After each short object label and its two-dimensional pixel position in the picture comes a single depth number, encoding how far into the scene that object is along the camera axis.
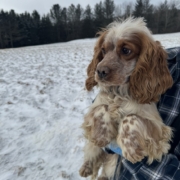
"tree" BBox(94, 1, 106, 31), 38.47
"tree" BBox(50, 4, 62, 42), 40.50
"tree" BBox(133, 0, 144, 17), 40.96
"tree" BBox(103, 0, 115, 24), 40.66
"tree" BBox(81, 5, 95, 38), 38.66
